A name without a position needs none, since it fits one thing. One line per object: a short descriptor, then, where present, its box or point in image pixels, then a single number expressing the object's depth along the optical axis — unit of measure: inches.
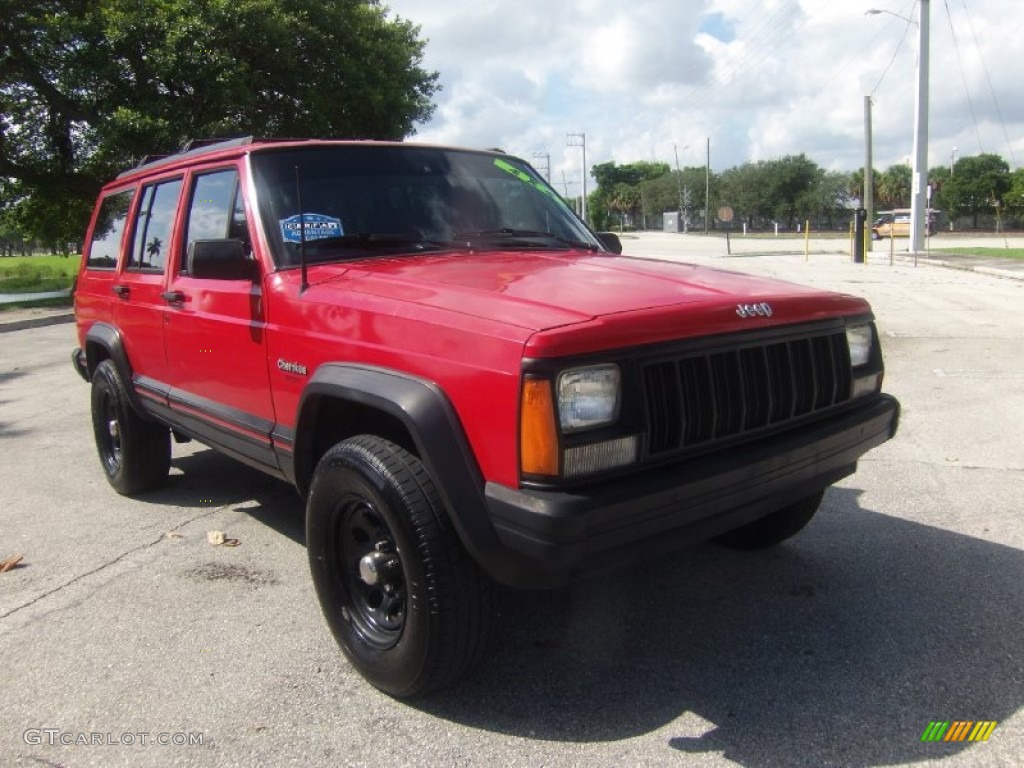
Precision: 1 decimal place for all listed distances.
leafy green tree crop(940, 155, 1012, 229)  2743.6
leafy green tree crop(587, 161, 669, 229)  5053.2
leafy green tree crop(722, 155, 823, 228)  3049.7
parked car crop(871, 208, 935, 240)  1971.0
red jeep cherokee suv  91.6
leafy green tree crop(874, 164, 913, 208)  3666.3
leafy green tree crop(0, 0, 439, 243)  647.1
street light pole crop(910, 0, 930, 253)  1109.7
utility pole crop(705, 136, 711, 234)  2986.7
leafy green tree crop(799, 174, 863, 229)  2987.2
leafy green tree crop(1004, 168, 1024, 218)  2449.6
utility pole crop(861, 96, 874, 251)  1109.1
